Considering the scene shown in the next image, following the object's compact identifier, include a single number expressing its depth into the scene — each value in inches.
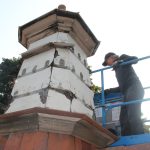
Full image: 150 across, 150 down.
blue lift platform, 154.5
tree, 425.4
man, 179.6
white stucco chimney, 187.2
